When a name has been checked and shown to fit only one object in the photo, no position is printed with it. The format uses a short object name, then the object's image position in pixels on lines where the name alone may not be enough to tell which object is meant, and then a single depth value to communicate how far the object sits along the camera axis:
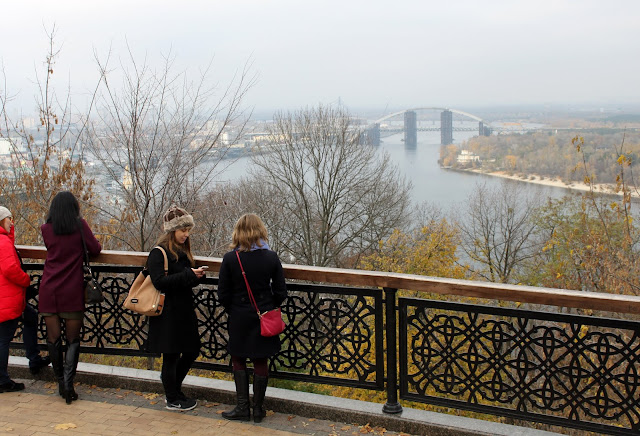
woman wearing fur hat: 4.55
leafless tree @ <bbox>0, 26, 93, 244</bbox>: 12.38
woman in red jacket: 5.00
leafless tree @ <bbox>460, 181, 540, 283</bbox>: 47.56
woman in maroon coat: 4.86
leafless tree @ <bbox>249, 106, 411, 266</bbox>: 42.69
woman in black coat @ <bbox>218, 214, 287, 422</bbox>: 4.43
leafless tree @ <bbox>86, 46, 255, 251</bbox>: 12.05
